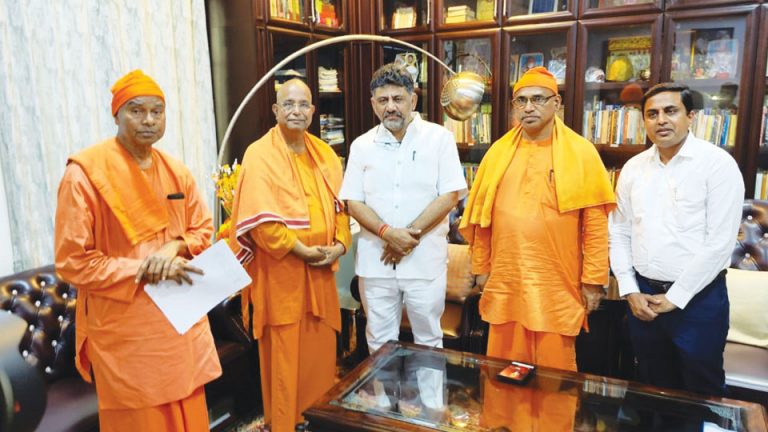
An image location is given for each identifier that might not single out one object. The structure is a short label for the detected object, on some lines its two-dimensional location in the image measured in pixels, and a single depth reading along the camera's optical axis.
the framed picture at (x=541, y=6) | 3.49
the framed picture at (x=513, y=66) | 3.66
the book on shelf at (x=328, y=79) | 3.82
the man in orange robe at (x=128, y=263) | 1.67
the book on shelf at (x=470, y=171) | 3.91
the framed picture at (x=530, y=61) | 3.62
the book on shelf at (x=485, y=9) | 3.67
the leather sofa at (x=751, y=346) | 2.22
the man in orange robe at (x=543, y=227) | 2.14
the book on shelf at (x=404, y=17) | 3.92
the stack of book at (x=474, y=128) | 3.81
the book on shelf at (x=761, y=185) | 3.18
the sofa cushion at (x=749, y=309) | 2.42
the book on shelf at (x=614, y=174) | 3.49
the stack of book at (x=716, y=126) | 3.20
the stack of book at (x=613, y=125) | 3.46
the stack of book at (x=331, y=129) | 3.87
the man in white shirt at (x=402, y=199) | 2.37
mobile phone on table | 1.87
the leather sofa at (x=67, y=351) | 2.01
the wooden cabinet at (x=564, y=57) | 3.13
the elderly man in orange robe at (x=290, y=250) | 2.29
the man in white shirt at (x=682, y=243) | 1.93
